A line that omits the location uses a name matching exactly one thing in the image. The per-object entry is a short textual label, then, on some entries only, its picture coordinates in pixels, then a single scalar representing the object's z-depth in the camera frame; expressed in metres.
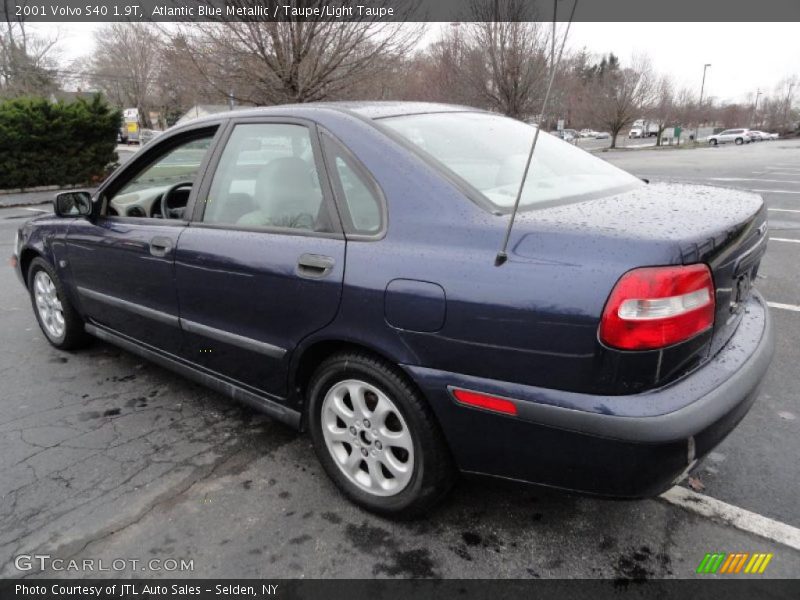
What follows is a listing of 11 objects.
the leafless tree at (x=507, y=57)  18.94
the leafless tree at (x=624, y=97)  44.57
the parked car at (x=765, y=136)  59.66
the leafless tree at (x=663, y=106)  47.94
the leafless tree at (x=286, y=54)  11.20
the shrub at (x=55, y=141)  16.25
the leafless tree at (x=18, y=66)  40.38
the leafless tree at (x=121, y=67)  64.94
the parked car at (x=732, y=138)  54.56
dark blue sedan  1.79
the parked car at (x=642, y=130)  77.28
